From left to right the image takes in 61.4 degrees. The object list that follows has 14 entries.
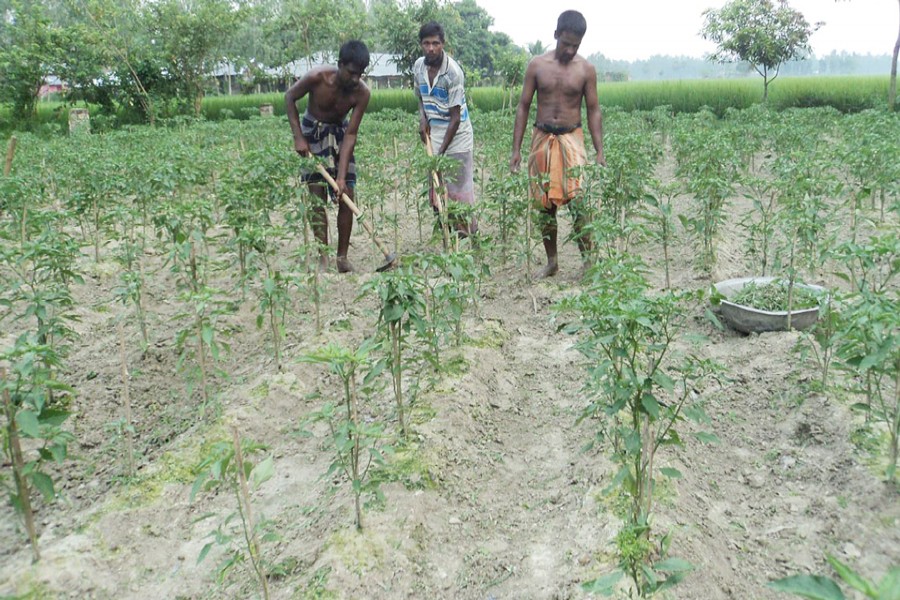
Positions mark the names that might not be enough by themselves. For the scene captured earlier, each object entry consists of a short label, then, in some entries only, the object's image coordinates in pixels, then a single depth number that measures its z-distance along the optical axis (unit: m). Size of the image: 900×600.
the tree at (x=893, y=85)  19.70
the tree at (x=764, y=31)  24.00
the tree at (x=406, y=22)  28.52
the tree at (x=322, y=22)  25.98
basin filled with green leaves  4.40
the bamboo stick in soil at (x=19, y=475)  2.48
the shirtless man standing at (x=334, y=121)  5.48
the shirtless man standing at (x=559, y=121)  5.48
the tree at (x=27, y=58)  22.62
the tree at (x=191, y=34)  24.14
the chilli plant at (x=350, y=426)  2.54
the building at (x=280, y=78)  34.88
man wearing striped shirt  5.71
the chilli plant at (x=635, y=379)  2.31
